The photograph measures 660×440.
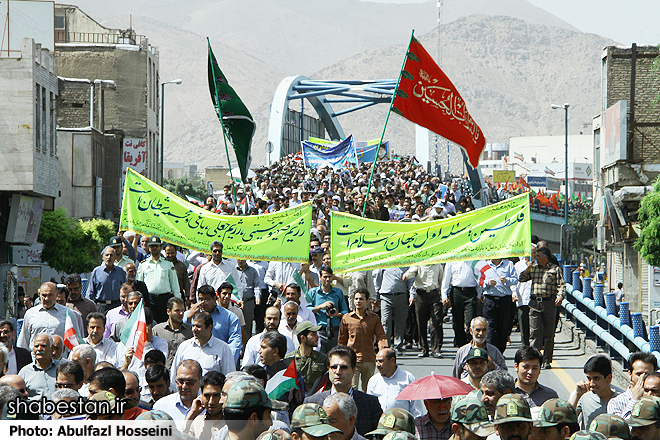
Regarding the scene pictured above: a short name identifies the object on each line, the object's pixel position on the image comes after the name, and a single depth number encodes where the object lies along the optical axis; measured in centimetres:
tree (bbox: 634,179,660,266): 5654
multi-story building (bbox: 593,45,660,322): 7565
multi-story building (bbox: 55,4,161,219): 8524
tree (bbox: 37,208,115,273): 6705
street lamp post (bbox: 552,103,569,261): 8779
